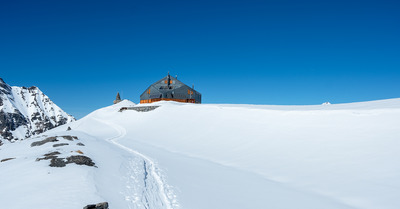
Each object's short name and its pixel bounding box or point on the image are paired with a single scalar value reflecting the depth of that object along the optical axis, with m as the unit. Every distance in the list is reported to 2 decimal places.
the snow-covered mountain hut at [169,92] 63.99
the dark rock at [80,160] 12.90
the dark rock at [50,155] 13.46
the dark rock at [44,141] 21.52
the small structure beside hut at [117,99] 86.44
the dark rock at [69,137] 23.12
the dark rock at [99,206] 7.37
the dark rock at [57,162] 12.15
